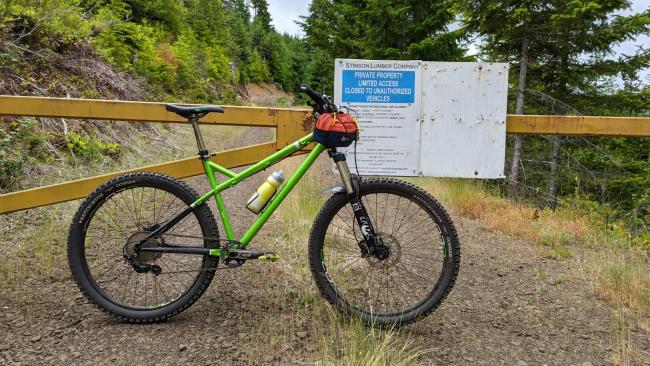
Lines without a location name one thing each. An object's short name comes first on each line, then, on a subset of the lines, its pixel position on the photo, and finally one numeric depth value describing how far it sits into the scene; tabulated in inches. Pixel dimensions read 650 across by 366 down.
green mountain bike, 105.0
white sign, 145.7
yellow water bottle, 108.5
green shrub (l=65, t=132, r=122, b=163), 270.4
